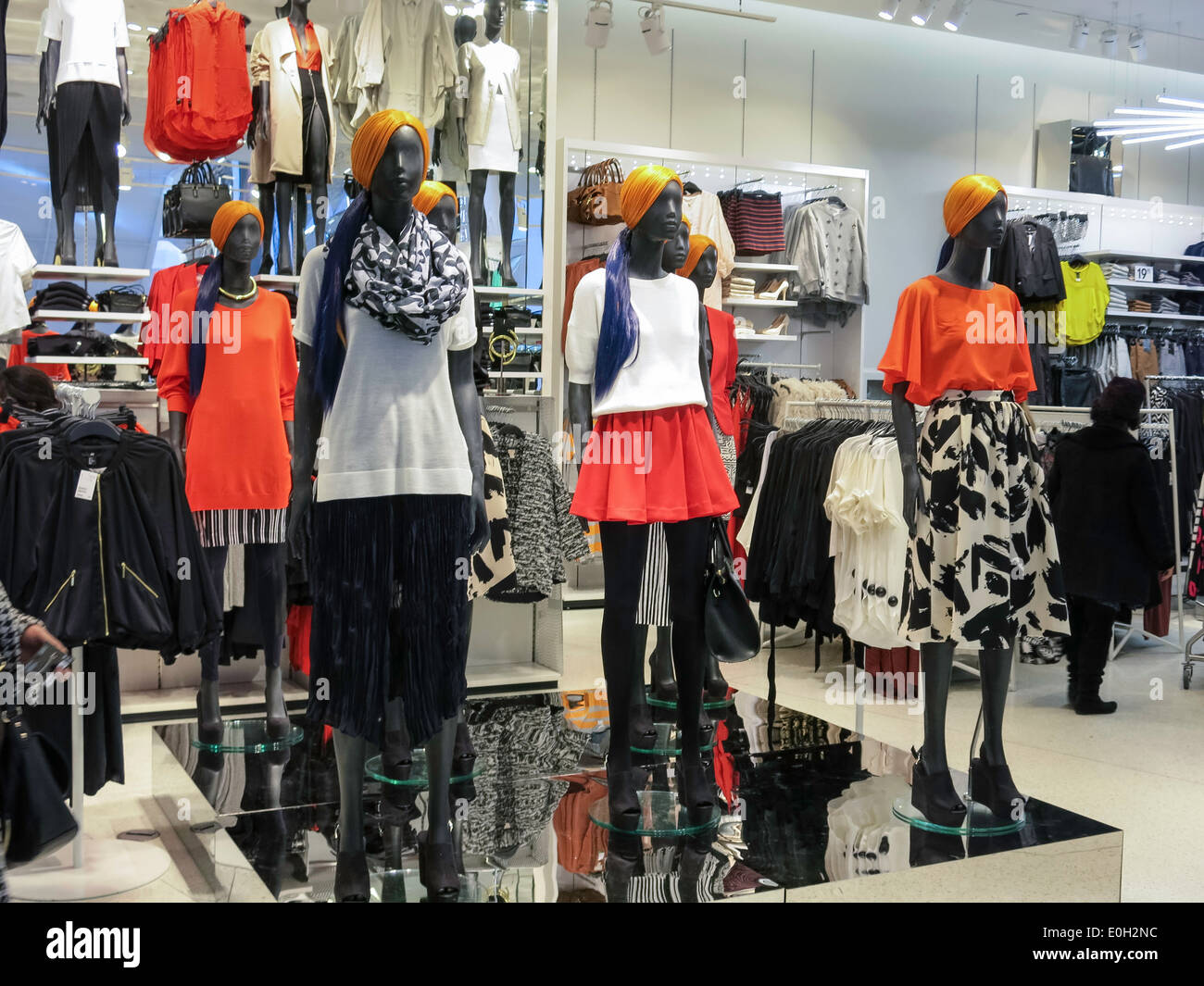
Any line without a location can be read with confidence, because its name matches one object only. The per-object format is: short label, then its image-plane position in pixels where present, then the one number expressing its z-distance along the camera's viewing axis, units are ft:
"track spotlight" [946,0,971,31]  26.66
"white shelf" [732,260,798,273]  28.25
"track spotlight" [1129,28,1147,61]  29.91
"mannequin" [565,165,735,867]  9.86
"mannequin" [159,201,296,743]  13.34
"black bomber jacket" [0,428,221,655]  10.66
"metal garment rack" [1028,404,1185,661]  20.12
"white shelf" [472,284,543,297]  19.80
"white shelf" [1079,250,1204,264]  32.68
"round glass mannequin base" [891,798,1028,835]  10.21
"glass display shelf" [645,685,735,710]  14.90
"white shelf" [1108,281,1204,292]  32.31
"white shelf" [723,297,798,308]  27.94
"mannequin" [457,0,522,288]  19.72
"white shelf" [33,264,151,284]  16.88
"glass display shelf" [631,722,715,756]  12.71
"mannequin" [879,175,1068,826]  10.22
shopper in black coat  17.97
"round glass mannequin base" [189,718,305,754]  13.37
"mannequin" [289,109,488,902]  7.98
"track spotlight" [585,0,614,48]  25.79
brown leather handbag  25.05
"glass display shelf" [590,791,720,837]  10.14
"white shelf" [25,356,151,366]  16.62
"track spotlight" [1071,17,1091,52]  29.38
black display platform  9.11
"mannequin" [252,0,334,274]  18.19
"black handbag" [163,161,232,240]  16.43
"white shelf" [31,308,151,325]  16.96
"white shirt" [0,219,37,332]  16.11
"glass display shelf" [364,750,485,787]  11.78
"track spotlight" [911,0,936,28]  26.43
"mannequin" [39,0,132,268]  15.97
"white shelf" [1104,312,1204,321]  32.76
